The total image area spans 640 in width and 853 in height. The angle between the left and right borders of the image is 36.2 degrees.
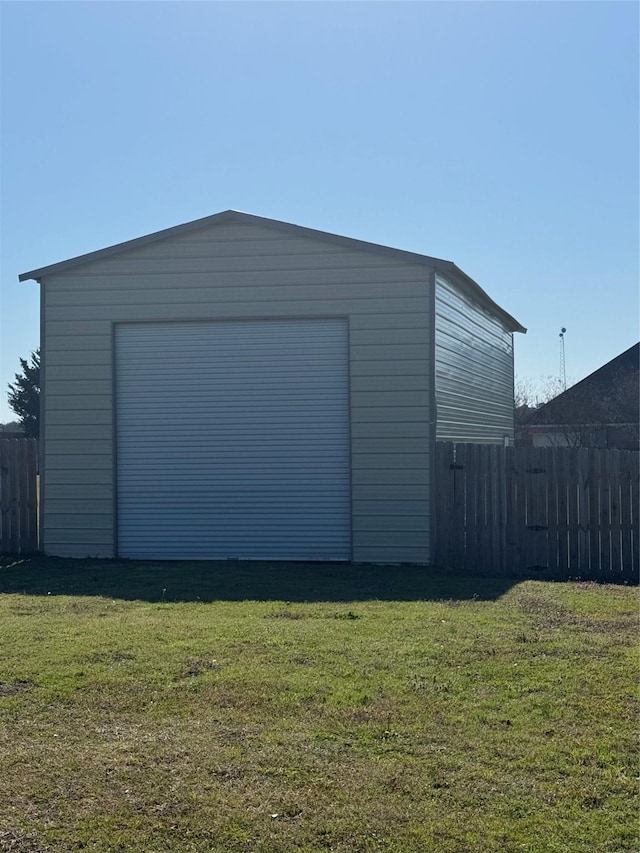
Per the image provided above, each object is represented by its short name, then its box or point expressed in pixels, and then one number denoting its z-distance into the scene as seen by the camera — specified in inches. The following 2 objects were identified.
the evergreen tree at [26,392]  1889.8
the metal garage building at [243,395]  560.1
